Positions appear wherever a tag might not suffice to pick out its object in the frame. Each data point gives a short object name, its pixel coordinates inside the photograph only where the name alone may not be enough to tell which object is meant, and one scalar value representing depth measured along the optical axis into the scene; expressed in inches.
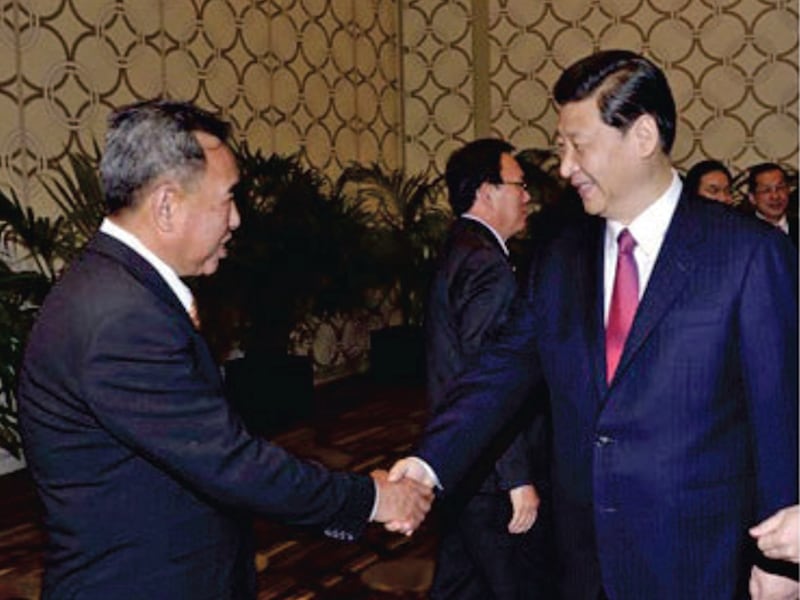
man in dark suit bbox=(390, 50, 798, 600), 78.7
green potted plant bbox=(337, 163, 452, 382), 299.3
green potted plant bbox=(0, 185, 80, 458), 165.2
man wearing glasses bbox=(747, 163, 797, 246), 250.7
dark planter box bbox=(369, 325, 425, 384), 320.8
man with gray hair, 72.8
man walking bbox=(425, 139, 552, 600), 120.0
